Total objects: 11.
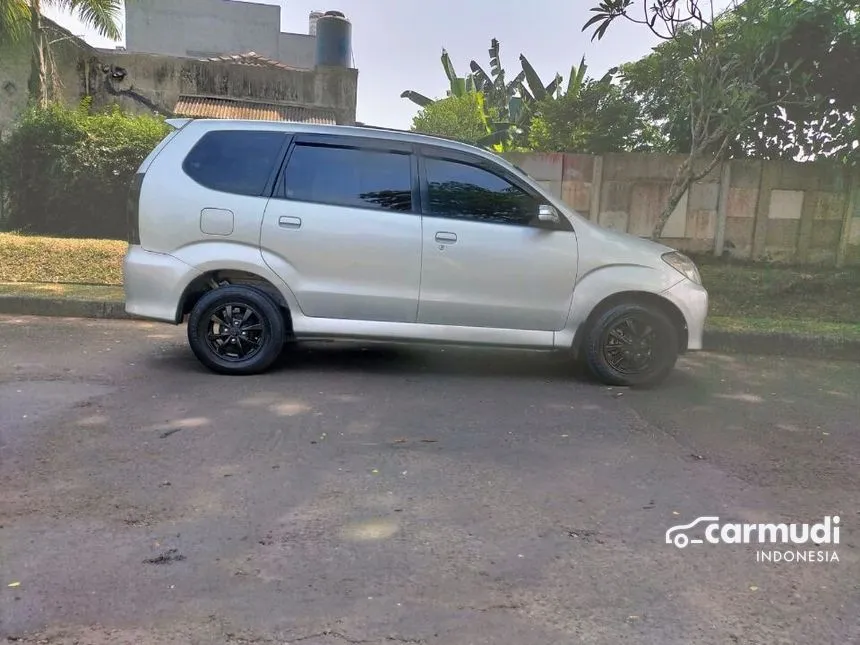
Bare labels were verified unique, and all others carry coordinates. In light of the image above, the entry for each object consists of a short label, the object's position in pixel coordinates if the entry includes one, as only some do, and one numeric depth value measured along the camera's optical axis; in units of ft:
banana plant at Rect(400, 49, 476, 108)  91.86
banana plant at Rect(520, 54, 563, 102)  85.25
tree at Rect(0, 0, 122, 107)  39.88
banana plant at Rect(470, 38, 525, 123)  97.19
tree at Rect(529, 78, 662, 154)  44.09
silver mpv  17.60
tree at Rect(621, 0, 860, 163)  34.53
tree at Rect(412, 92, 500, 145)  76.54
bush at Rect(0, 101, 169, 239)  36.78
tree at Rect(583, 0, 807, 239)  30.14
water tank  57.62
